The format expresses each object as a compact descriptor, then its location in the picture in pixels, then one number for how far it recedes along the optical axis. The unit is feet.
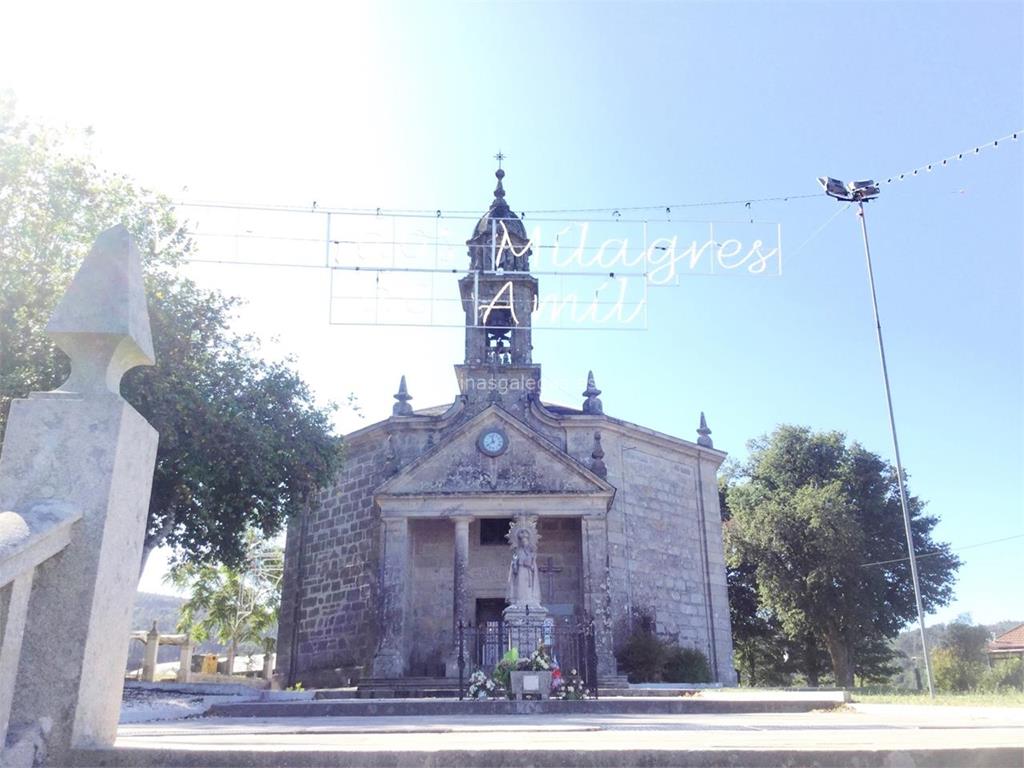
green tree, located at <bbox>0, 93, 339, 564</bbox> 48.34
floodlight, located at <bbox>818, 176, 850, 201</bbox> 56.03
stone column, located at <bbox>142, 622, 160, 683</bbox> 100.42
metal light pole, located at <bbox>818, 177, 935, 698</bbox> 53.93
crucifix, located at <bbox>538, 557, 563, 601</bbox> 74.28
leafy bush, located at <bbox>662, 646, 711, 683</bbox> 70.79
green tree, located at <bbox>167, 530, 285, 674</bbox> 126.52
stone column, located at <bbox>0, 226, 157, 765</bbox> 11.33
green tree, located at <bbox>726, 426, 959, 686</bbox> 107.24
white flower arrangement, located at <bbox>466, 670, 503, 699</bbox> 39.45
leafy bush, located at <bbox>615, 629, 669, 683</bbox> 69.62
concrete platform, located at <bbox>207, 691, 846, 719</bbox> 35.58
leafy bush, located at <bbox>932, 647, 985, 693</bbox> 103.19
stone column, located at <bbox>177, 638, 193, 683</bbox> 101.46
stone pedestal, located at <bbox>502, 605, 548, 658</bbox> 48.85
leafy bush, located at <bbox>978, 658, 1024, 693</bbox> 97.80
